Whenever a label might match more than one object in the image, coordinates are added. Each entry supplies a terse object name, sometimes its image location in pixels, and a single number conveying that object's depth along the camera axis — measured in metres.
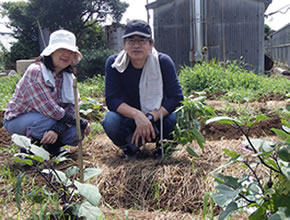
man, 2.12
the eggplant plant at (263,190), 0.92
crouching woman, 2.12
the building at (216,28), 7.77
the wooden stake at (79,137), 1.34
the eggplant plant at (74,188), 1.07
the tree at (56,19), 12.15
